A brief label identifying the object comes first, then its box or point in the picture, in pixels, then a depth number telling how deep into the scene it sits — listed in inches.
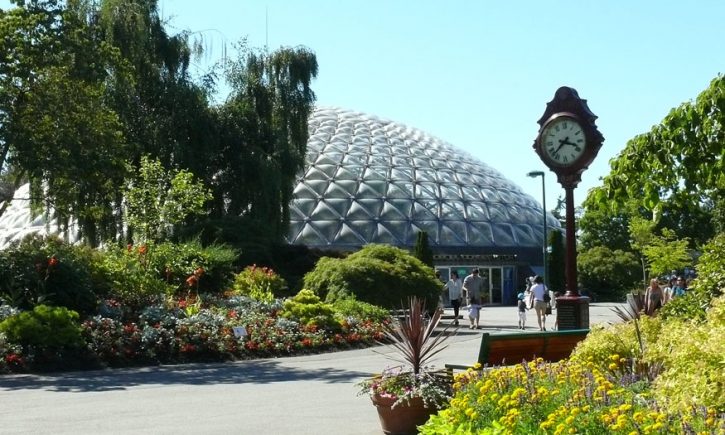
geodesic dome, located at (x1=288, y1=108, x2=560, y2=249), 2041.1
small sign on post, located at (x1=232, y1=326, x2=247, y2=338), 736.3
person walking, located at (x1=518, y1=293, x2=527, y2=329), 1090.7
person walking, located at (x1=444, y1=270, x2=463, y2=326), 1117.9
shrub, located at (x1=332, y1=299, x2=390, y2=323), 937.5
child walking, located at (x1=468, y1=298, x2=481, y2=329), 1069.8
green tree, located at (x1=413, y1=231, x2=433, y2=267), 1624.0
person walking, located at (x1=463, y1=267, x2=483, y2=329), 1072.2
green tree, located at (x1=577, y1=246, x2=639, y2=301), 2386.8
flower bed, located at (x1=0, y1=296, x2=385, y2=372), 637.3
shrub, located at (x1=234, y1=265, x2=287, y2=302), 1071.6
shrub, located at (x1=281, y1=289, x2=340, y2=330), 828.0
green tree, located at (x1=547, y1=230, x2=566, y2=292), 2021.4
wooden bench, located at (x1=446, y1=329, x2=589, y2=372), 394.9
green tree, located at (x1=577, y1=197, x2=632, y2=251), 2783.0
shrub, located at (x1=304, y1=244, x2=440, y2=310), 1035.3
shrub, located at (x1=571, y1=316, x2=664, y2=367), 349.1
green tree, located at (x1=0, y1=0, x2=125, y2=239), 748.0
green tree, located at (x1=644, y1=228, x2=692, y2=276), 1975.9
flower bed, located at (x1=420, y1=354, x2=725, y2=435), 207.9
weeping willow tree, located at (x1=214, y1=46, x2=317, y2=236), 1322.6
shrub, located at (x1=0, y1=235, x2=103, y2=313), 743.7
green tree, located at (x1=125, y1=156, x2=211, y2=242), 992.9
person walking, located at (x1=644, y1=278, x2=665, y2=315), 738.2
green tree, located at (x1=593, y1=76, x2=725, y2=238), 224.2
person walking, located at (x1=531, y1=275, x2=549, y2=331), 1016.2
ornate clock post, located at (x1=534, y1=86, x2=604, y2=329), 578.2
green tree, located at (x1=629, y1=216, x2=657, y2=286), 2107.5
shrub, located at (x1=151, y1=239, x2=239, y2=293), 959.1
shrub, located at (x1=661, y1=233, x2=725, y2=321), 310.7
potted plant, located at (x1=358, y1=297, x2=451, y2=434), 346.6
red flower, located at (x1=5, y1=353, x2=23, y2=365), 606.5
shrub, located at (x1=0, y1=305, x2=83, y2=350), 631.2
